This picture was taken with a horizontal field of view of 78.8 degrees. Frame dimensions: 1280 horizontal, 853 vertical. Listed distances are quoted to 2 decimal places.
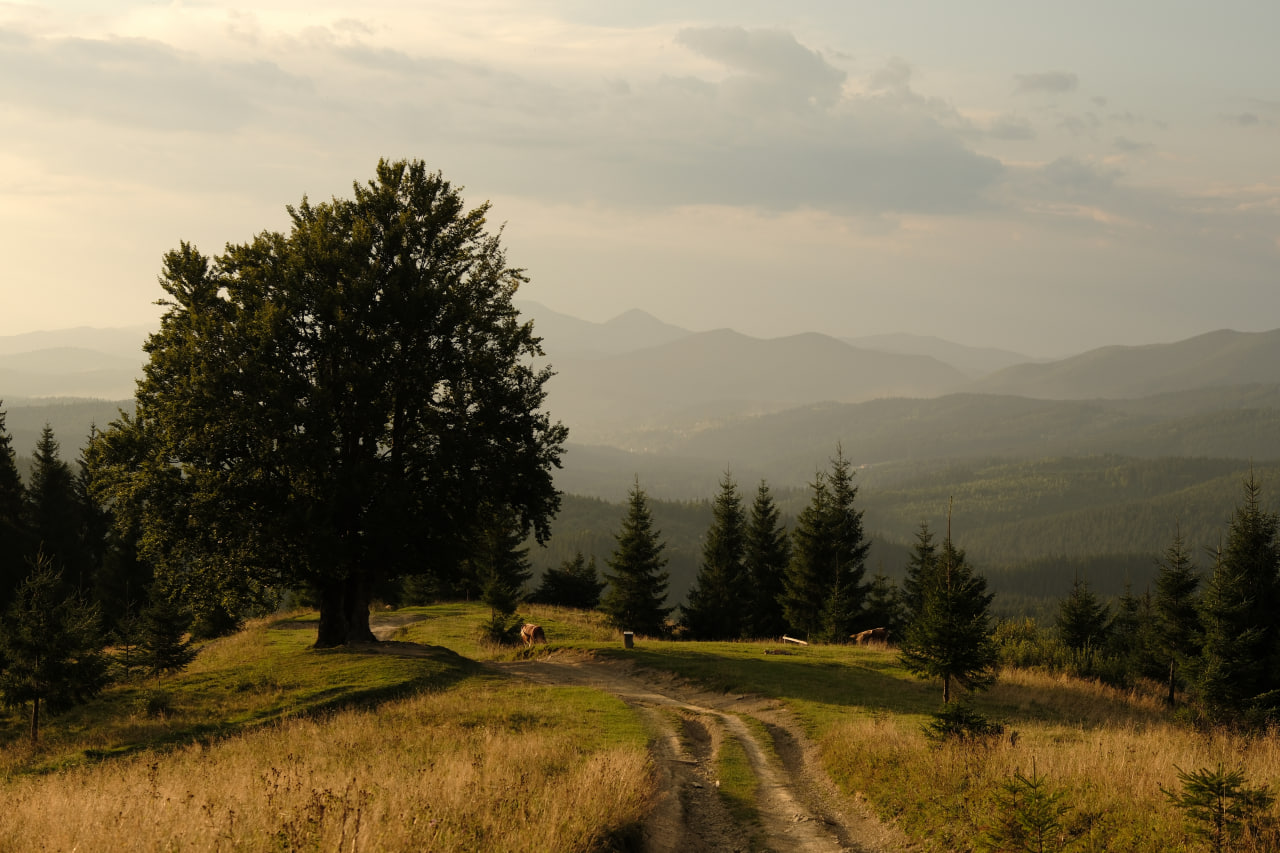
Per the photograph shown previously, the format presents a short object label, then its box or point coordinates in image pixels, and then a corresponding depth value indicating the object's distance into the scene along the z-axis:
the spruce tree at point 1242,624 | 36.25
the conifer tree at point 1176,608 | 44.69
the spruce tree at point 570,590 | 73.12
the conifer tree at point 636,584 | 55.62
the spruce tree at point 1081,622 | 55.84
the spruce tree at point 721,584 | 59.88
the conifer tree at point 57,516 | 68.69
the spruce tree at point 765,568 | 62.34
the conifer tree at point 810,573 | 57.12
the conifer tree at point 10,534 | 59.34
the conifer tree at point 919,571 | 60.56
